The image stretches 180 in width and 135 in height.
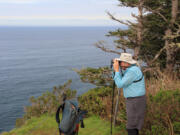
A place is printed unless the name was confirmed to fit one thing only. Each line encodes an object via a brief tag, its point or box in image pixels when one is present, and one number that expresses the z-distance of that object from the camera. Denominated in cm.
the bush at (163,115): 514
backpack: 449
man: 418
